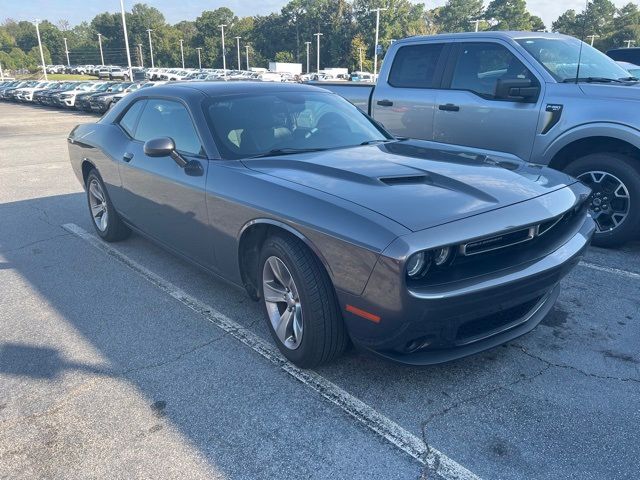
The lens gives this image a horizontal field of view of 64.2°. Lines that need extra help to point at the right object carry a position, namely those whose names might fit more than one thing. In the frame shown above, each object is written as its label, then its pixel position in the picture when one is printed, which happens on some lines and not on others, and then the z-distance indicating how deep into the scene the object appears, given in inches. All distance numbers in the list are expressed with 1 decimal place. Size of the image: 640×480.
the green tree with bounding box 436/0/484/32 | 4266.7
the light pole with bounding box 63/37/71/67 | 4533.2
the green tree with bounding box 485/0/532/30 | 3651.3
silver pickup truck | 180.9
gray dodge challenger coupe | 93.2
